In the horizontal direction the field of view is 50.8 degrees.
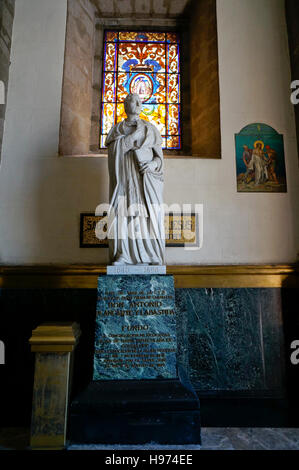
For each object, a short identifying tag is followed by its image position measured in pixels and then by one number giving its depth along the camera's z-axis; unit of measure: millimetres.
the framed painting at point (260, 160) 4113
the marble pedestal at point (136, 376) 2373
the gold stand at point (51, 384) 2531
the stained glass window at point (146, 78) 4953
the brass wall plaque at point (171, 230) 3953
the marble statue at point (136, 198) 2990
